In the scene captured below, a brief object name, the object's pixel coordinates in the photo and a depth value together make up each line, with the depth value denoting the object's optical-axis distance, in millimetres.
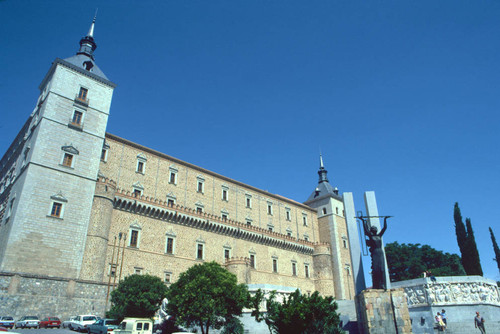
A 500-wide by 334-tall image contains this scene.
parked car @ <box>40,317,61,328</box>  20172
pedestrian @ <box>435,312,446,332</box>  16953
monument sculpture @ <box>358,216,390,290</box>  13328
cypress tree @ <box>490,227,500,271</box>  40141
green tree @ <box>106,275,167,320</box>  21047
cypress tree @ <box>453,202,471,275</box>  31848
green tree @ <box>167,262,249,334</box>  18519
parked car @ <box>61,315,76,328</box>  20262
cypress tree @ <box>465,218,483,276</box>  30344
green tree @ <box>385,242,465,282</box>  52391
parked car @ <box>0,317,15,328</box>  18522
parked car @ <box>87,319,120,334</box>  17016
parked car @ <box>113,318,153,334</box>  15953
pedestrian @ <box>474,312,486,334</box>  16625
